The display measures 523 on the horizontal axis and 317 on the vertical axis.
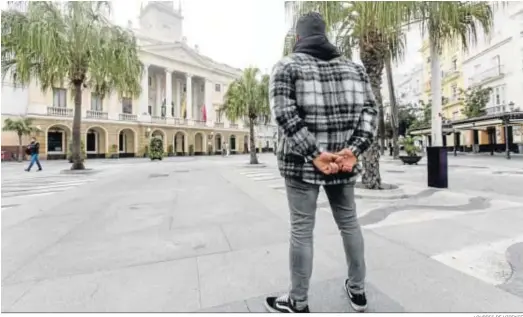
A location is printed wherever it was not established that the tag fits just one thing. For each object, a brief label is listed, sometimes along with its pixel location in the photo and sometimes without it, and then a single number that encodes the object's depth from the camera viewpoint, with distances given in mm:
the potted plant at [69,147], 26808
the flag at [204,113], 40694
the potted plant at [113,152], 31506
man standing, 1689
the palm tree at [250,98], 17484
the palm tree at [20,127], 22641
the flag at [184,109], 39906
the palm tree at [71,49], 10195
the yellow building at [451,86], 34094
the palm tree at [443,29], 6113
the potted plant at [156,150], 25359
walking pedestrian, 13758
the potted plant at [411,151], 15122
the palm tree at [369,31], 5090
